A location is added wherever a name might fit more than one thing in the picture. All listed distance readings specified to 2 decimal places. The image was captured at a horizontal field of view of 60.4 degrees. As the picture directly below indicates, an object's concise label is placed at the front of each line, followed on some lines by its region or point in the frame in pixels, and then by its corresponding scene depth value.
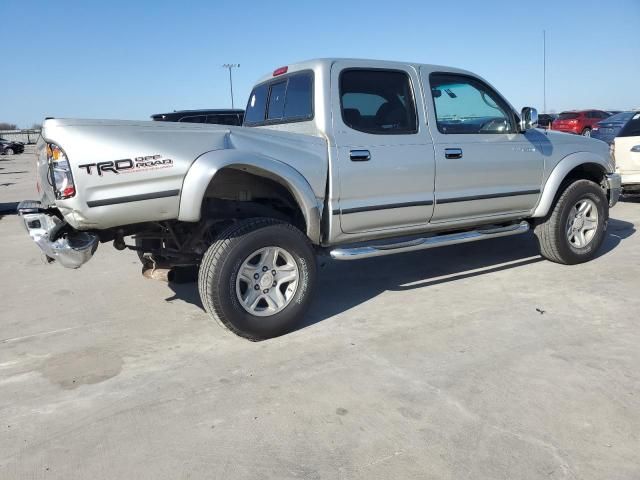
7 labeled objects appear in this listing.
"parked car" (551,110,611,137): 24.27
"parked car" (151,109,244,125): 12.61
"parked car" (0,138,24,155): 43.06
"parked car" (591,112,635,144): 16.39
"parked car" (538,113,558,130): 23.21
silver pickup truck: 3.34
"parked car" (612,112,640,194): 8.23
